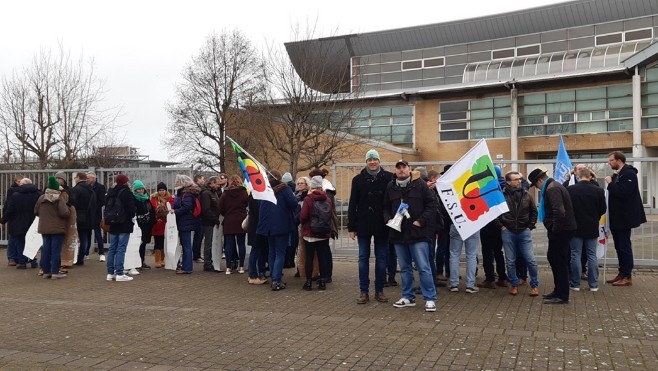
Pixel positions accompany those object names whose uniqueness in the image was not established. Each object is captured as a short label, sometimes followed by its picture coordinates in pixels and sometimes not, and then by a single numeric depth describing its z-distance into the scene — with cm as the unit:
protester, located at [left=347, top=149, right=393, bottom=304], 859
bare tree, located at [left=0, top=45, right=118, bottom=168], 2528
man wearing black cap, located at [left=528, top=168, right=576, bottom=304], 852
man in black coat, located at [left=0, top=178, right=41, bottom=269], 1284
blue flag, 1115
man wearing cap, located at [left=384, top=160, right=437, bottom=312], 803
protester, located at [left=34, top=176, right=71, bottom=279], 1117
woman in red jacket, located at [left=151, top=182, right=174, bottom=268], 1259
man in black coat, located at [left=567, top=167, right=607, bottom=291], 938
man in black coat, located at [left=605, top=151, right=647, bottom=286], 999
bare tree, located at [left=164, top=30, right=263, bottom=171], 3884
